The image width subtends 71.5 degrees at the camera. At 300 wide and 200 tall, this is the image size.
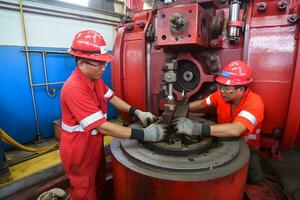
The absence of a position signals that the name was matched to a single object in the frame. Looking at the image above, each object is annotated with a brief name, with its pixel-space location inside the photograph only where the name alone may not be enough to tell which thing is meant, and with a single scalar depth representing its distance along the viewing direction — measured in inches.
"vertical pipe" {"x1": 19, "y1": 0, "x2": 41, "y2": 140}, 121.3
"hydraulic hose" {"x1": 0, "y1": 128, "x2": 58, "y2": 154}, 106.8
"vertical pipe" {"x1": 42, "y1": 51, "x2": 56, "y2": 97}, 134.8
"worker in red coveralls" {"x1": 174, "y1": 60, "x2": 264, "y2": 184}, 62.6
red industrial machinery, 49.9
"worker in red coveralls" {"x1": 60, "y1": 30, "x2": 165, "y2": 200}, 59.2
